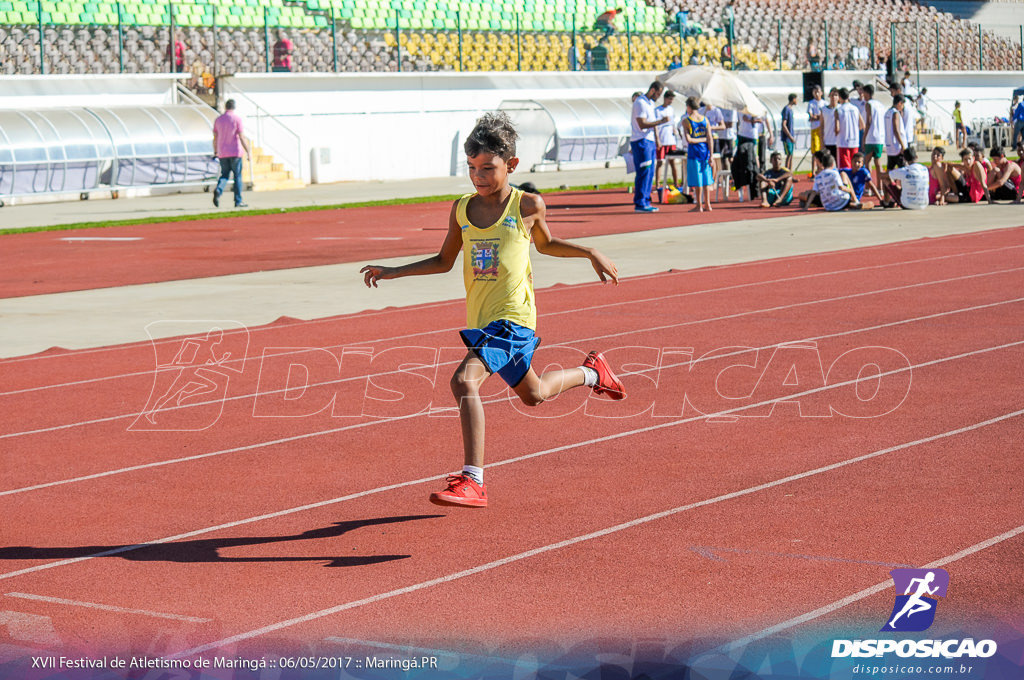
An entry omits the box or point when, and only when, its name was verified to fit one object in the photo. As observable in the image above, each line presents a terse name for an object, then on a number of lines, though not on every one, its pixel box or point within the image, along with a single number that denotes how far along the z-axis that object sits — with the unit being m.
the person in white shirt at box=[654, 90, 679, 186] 25.69
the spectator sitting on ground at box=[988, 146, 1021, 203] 24.89
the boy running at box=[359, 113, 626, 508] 6.23
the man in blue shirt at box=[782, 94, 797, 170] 29.28
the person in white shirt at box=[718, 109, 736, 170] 26.55
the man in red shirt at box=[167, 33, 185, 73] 36.47
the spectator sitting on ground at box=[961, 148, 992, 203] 24.77
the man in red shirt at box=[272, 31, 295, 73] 38.09
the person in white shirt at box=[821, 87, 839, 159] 25.14
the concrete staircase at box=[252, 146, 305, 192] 35.66
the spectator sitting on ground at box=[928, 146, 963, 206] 24.58
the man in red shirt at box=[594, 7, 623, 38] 47.91
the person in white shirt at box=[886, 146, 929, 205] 23.34
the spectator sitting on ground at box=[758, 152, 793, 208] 25.38
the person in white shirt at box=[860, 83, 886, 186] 24.22
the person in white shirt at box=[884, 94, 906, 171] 24.12
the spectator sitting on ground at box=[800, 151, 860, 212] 23.58
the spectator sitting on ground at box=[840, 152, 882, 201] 23.91
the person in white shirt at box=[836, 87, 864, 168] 24.61
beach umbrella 25.73
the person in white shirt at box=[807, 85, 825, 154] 30.83
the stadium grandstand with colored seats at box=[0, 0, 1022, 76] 35.41
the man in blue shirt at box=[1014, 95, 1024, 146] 41.28
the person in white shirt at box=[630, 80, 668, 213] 23.80
